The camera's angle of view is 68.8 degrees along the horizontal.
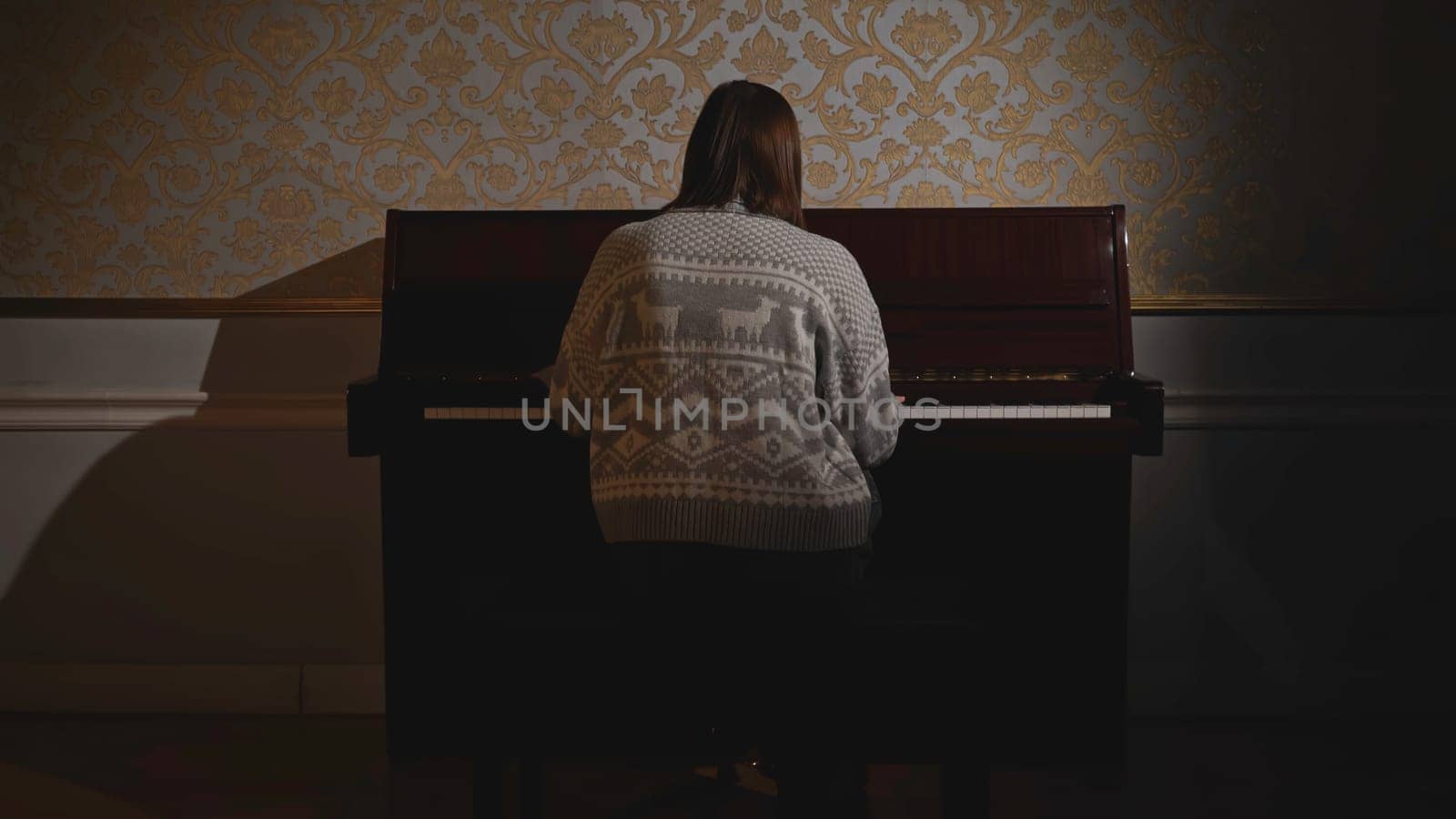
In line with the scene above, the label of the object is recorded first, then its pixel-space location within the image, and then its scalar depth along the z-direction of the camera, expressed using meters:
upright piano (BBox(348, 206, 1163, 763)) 2.04
